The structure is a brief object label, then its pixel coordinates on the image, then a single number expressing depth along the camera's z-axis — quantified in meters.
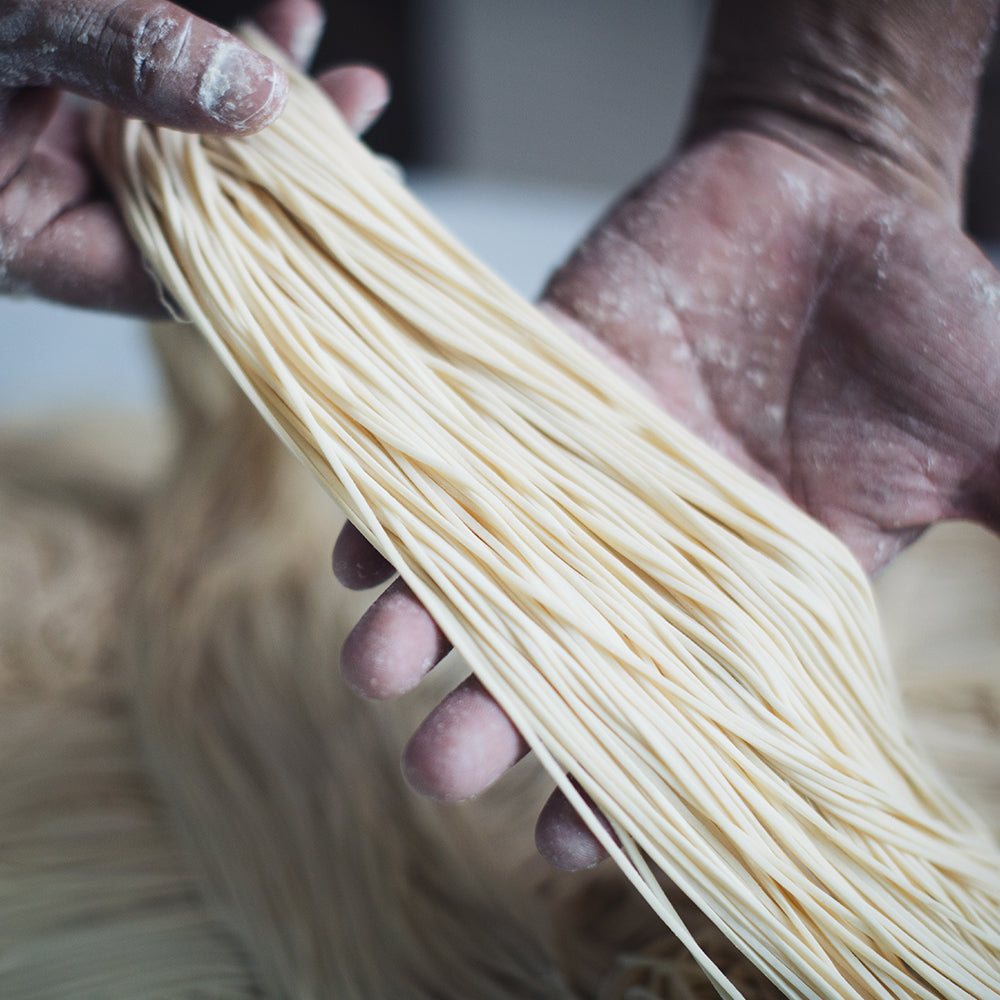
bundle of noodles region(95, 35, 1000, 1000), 0.42
